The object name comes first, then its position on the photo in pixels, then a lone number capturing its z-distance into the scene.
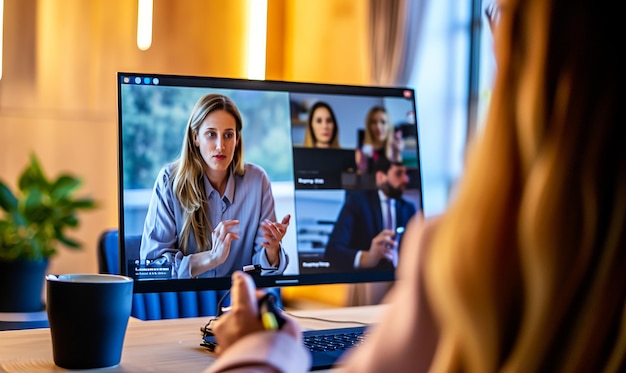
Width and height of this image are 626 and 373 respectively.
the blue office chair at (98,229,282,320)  1.92
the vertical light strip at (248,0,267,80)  5.48
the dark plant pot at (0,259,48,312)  3.47
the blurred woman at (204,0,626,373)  0.59
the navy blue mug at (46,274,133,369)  1.11
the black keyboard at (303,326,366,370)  1.19
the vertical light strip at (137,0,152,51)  4.80
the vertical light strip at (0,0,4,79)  4.64
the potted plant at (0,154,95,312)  3.51
